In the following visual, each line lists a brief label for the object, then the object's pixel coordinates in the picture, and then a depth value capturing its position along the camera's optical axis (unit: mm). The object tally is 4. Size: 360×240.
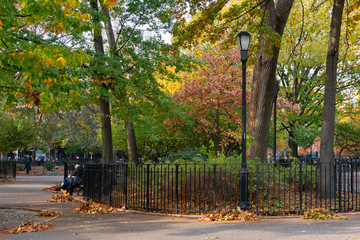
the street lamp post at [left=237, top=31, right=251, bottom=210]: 10125
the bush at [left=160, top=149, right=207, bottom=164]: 22203
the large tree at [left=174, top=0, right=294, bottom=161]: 13438
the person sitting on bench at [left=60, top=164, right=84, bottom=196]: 15500
